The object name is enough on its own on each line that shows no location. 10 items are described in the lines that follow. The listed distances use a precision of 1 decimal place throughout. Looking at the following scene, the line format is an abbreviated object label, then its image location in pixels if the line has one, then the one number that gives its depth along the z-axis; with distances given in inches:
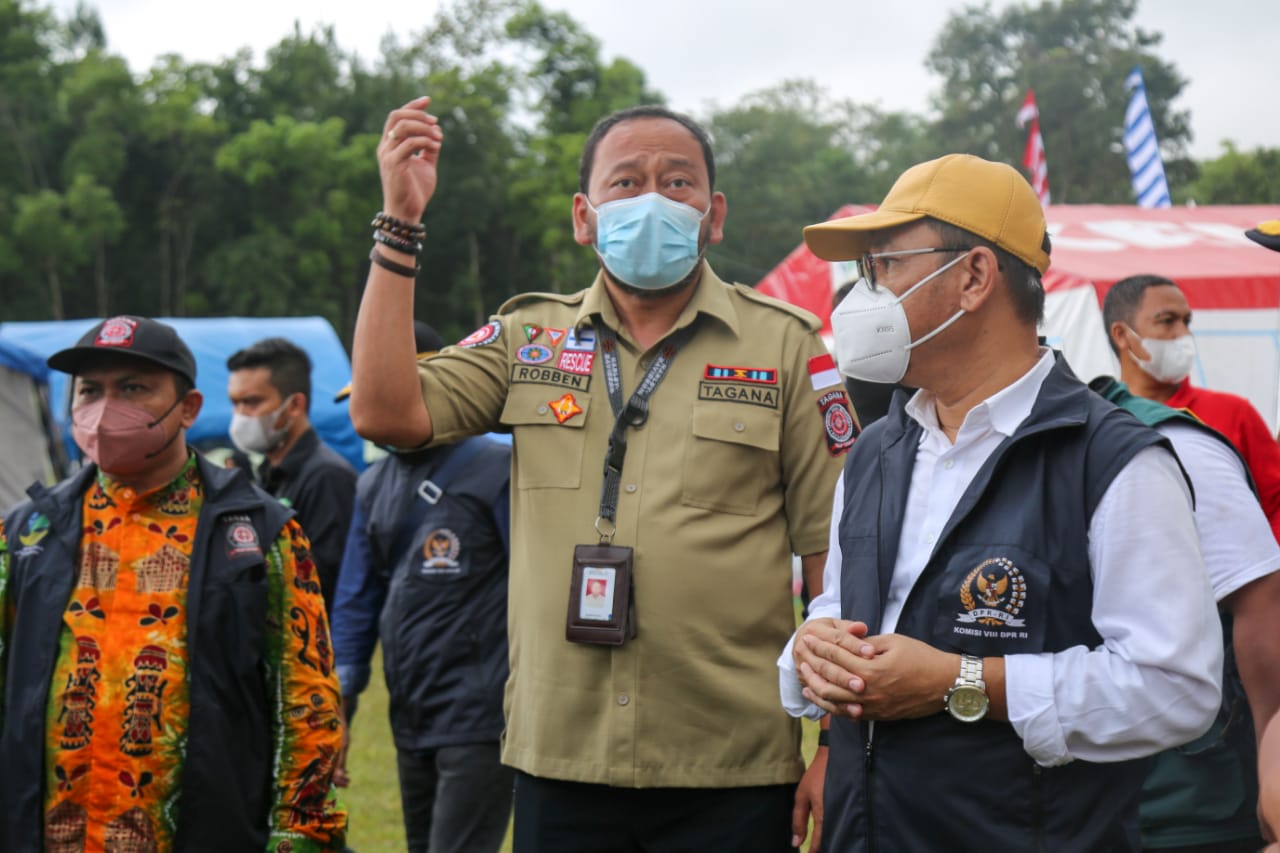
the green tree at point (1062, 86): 1956.2
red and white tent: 387.5
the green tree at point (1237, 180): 1139.3
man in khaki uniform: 108.4
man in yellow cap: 78.3
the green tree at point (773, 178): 2198.6
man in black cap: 112.6
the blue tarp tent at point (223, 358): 520.7
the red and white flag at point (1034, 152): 698.2
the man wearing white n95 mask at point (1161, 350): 180.7
